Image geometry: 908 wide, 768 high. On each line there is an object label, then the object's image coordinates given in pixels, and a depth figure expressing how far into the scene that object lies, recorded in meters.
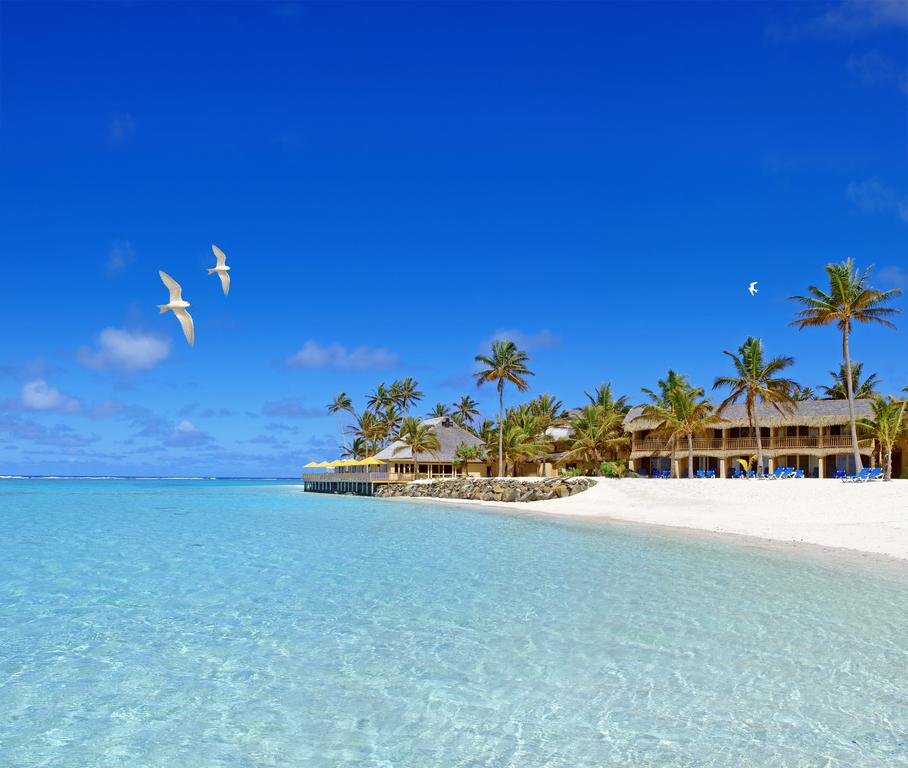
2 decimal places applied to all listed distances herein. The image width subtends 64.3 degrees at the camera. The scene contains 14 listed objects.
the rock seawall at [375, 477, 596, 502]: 44.81
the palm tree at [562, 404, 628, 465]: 53.09
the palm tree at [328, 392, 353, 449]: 95.19
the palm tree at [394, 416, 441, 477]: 65.56
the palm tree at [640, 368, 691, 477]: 47.46
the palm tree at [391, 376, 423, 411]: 91.12
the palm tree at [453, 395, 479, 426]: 90.62
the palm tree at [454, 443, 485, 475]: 63.38
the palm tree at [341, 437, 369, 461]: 93.06
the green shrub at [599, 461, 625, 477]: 48.87
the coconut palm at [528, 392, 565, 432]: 67.86
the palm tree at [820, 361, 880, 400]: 54.53
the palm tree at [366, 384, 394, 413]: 91.54
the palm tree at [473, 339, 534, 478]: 58.56
